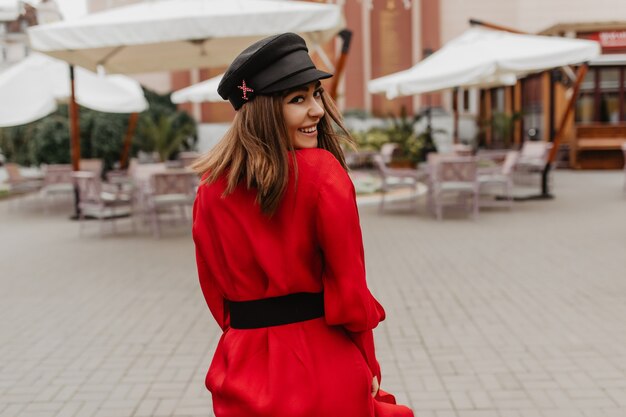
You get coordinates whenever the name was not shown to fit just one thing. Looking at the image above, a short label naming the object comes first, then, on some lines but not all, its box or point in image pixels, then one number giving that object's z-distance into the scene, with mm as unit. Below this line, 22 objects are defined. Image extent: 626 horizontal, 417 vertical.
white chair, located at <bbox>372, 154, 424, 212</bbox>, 11625
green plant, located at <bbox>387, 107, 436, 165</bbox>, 16875
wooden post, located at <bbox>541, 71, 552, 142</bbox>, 21170
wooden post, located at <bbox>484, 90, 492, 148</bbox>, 24805
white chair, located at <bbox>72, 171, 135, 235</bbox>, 10086
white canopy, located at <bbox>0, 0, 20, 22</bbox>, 13759
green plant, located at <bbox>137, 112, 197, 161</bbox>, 17438
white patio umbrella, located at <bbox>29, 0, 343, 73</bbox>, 7098
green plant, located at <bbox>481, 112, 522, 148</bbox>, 19922
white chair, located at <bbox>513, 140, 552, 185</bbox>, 14719
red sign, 20047
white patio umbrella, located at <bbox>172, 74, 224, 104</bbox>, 14461
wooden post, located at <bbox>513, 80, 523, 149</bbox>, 22734
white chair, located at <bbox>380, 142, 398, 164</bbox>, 16817
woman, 1666
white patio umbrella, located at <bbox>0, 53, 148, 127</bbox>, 12008
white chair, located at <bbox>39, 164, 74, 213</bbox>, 12788
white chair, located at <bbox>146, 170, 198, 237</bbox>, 9805
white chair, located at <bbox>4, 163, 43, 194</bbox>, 13609
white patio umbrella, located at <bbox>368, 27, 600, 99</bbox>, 10188
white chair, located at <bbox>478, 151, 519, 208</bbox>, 11242
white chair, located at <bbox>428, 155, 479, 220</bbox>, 10563
